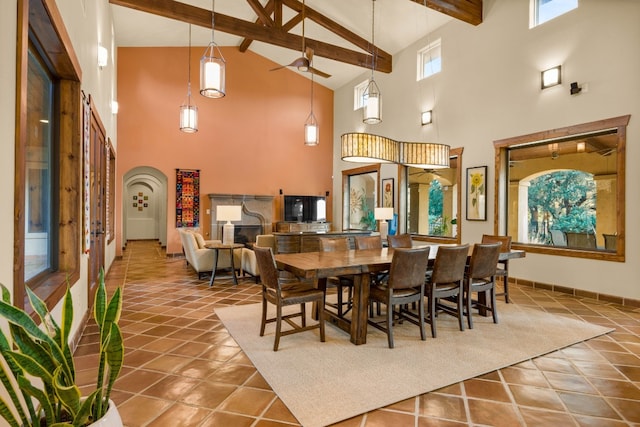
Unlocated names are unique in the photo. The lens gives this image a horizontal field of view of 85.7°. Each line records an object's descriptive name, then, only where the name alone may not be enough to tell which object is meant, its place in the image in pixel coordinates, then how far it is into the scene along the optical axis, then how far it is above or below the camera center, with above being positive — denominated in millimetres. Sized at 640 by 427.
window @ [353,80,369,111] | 9838 +3389
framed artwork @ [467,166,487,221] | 6199 +377
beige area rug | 2172 -1157
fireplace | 9281 -101
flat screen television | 10273 +139
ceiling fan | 5547 +2467
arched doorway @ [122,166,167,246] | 12938 +144
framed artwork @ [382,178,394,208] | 8424 +506
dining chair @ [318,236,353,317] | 3663 -717
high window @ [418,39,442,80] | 7301 +3351
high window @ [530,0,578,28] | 5016 +3101
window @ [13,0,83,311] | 2000 +392
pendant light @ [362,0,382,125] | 4691 +1442
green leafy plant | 1085 -515
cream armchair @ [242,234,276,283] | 5508 -732
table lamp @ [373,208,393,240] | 5902 -50
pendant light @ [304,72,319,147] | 7363 +1704
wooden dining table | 2809 -480
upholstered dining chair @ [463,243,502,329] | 3496 -611
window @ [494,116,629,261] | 4641 +377
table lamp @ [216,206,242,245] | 5961 -48
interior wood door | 4047 +184
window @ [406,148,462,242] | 6973 +269
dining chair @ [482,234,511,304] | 4173 -446
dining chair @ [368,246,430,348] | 2969 -631
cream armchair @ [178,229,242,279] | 5887 -756
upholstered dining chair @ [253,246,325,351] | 2893 -709
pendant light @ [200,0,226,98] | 4016 +1616
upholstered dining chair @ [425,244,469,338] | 3227 -606
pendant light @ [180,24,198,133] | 6785 +1860
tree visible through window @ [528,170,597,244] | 5023 +155
